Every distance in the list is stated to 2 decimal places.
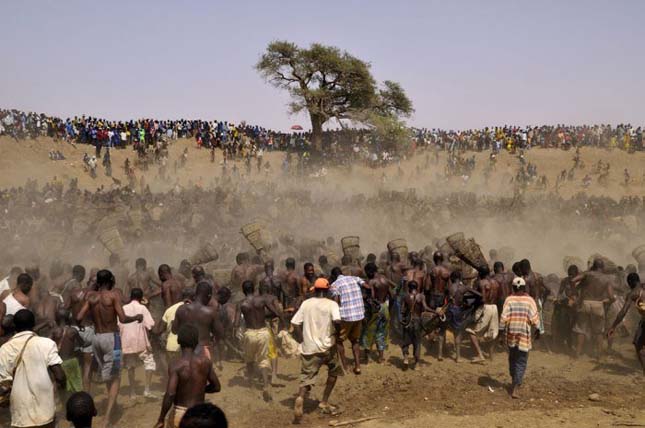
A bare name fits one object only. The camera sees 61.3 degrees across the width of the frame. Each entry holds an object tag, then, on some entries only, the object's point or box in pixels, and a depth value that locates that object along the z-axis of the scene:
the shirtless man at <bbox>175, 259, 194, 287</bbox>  11.78
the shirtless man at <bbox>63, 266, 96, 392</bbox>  7.65
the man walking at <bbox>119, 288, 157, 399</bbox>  7.92
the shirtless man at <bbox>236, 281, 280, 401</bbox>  8.25
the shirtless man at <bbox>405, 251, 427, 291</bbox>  10.41
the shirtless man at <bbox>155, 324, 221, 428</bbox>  5.07
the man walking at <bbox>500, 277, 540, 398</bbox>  8.05
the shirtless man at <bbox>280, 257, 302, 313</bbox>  10.74
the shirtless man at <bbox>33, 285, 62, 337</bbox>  7.41
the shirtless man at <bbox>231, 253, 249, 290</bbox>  11.35
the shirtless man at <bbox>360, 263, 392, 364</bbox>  9.84
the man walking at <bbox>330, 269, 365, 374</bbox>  8.48
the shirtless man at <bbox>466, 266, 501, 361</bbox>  9.93
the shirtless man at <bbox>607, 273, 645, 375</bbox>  8.46
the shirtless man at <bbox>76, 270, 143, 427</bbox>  7.06
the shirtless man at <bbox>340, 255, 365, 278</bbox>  10.70
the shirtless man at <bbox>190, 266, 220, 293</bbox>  10.08
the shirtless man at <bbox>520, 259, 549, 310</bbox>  9.93
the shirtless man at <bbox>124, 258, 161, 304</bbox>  9.88
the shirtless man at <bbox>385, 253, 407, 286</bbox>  11.38
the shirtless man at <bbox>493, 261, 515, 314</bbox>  10.39
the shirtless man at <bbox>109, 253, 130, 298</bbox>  11.76
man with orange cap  7.28
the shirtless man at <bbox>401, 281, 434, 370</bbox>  9.48
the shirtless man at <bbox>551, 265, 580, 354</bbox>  10.25
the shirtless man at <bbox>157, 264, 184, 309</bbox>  9.57
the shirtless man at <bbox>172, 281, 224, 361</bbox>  7.24
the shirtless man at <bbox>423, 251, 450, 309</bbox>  10.34
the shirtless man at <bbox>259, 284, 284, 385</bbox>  8.39
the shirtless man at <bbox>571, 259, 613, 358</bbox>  9.77
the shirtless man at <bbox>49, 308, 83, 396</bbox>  7.23
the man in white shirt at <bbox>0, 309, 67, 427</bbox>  4.94
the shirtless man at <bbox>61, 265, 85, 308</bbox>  9.13
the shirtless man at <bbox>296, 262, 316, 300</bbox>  10.05
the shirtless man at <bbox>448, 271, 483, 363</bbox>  9.84
